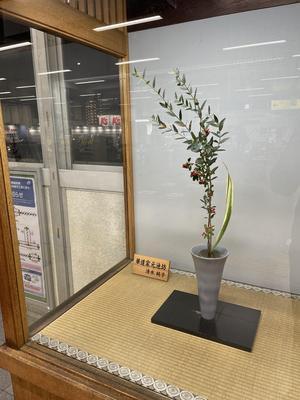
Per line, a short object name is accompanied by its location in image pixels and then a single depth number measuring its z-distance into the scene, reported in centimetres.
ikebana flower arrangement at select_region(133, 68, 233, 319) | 99
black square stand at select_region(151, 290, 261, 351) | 103
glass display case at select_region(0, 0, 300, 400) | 95
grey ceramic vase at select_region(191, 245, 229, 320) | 106
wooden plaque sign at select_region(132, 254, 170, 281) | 144
